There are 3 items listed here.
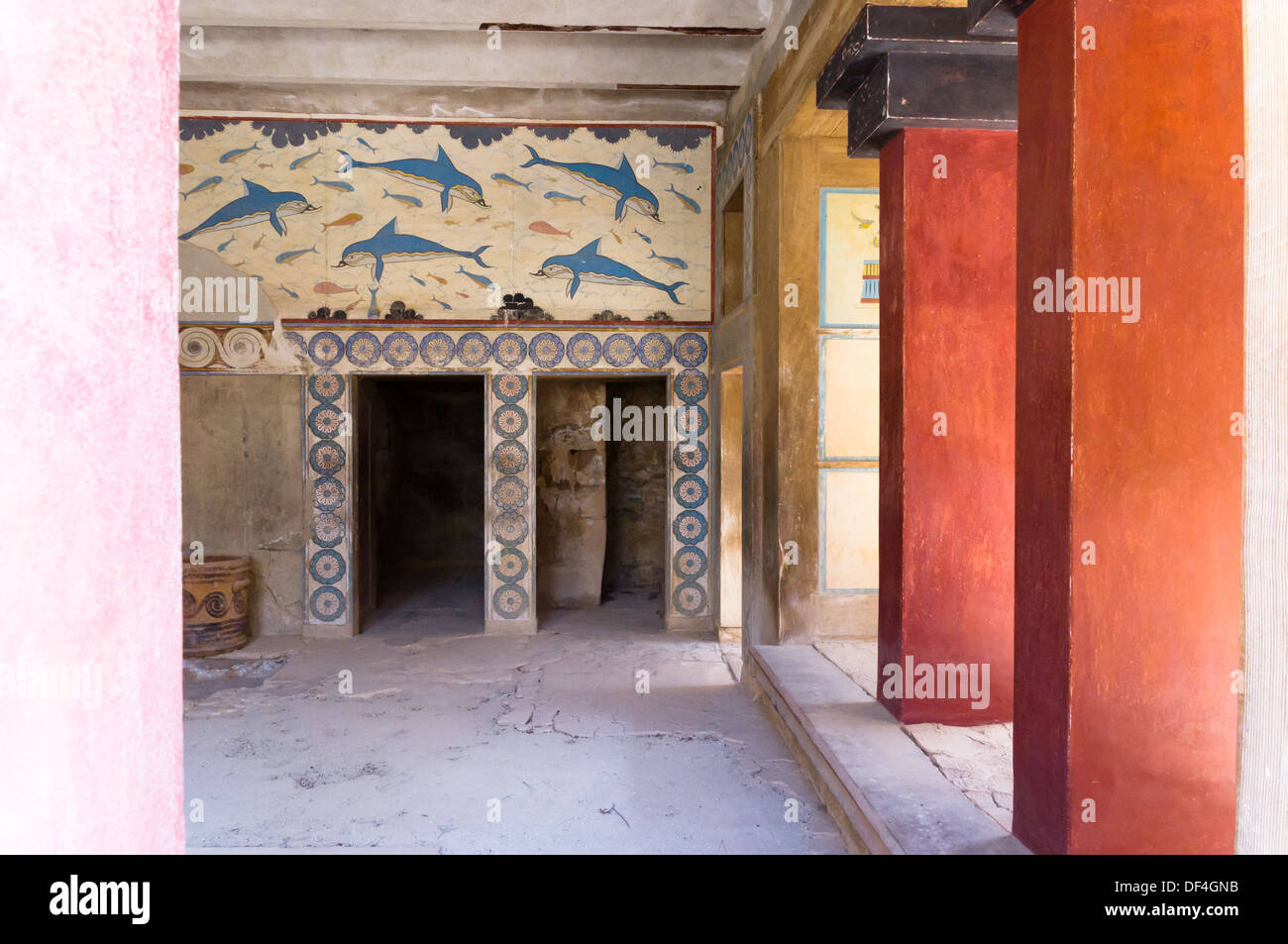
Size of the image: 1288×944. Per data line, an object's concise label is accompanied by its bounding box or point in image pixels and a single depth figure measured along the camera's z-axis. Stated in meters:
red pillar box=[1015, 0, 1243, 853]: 1.97
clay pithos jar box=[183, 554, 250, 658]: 6.15
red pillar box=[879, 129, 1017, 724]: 3.24
